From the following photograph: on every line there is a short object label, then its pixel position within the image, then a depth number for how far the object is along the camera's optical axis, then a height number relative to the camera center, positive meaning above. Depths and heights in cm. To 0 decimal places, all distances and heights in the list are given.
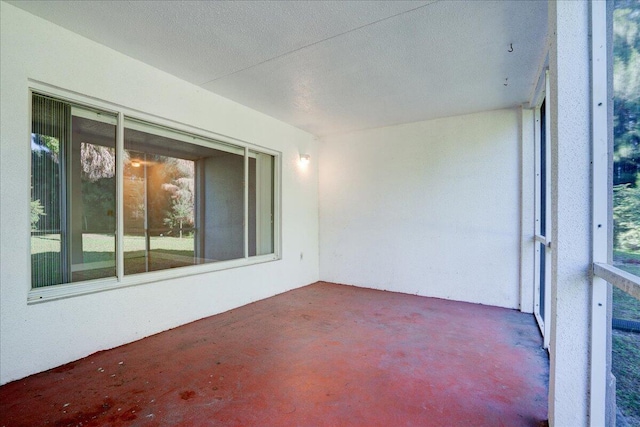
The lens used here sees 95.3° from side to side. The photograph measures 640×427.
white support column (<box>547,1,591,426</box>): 153 +0
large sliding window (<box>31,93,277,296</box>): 251 +17
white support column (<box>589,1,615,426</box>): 146 +0
